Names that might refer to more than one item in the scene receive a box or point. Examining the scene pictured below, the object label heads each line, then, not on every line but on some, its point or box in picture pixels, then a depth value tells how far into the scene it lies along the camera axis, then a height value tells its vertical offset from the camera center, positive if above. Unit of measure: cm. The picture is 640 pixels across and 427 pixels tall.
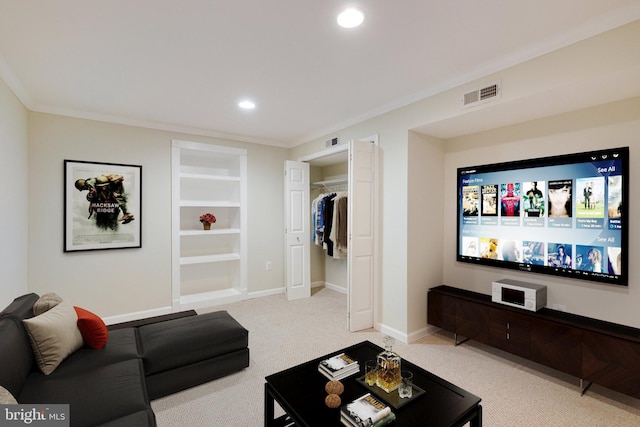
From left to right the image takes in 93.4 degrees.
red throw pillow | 211 -82
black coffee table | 143 -97
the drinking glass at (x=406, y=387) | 158 -93
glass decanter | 164 -86
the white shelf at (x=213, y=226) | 446 -19
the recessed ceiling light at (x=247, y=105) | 329 +123
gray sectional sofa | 150 -96
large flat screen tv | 240 -3
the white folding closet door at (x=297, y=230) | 481 -27
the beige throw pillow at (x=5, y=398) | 116 -71
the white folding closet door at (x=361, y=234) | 346 -24
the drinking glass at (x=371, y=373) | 169 -91
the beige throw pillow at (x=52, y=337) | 180 -76
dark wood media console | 210 -103
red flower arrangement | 459 -5
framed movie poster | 354 +12
